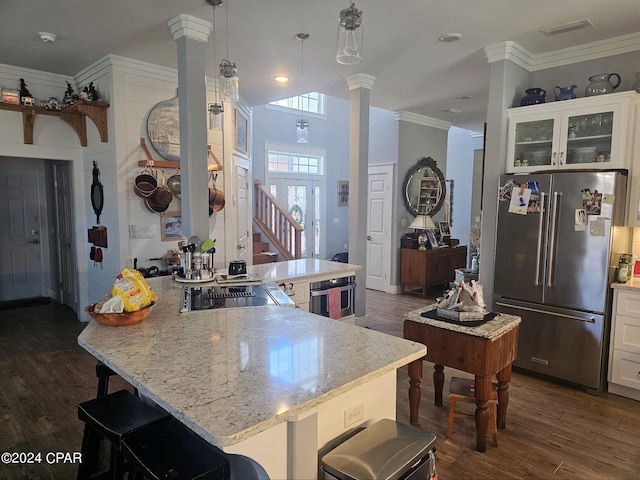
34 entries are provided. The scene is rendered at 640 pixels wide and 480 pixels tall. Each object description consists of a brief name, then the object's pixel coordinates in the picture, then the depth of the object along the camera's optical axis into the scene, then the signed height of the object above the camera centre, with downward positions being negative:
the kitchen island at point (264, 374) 1.21 -0.59
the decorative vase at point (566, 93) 3.54 +0.98
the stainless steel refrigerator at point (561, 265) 3.18 -0.46
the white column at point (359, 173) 4.61 +0.36
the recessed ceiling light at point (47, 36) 3.48 +1.38
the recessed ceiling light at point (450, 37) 3.45 +1.41
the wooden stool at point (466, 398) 2.53 -1.18
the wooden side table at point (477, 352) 2.39 -0.86
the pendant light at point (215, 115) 3.32 +0.71
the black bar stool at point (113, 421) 1.69 -0.91
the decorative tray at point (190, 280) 3.06 -0.57
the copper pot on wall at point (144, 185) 4.22 +0.18
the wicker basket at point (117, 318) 1.94 -0.54
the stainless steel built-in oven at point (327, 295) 3.53 -0.79
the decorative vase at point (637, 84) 3.27 +0.98
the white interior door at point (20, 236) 5.80 -0.50
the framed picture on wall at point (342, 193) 9.28 +0.26
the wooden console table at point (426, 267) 6.50 -0.97
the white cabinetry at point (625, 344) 3.13 -1.03
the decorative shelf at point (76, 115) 4.14 +0.91
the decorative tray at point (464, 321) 2.52 -0.70
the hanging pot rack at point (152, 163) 4.22 +0.41
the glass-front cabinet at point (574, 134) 3.23 +0.62
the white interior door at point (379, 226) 6.82 -0.34
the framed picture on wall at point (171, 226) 4.45 -0.25
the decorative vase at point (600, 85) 3.38 +1.01
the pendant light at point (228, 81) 2.87 +0.85
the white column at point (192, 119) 3.22 +0.66
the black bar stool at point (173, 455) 1.39 -0.89
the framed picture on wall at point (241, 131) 5.23 +0.96
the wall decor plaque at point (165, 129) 4.32 +0.77
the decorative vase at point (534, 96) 3.69 +0.98
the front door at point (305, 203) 8.37 +0.03
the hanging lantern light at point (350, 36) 1.99 +0.83
